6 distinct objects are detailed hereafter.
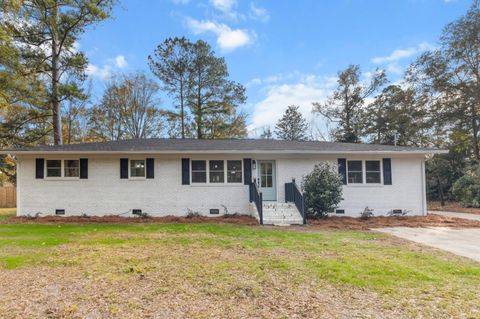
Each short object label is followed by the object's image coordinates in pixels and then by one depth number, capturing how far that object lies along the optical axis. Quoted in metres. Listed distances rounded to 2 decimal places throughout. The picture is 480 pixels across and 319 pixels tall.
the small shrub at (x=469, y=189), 14.80
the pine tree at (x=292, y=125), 34.12
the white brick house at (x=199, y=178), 11.02
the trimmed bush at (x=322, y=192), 10.48
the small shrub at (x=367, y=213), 11.42
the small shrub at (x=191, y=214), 10.98
